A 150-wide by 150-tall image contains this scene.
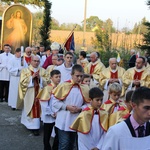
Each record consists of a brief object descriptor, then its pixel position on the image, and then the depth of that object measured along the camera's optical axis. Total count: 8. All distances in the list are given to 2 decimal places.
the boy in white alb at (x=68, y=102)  4.85
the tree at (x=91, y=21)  82.62
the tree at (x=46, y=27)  18.91
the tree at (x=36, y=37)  26.35
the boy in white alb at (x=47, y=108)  5.61
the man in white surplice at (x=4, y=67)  11.00
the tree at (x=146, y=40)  13.94
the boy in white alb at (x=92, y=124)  4.25
